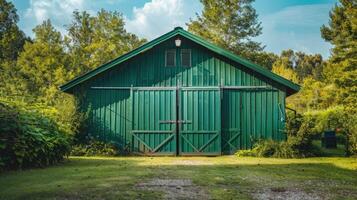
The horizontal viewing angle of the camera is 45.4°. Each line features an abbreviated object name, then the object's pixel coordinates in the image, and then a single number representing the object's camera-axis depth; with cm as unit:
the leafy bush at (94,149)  1616
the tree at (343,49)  2362
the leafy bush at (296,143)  1559
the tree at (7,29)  3709
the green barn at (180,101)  1666
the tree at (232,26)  3747
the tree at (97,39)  3609
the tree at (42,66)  3494
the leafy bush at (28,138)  1041
